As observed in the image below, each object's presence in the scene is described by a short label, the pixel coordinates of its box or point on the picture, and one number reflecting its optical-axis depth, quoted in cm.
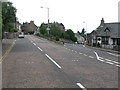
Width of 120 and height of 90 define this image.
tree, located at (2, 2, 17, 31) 1665
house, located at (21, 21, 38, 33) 8897
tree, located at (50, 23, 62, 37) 5534
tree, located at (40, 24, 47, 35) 4887
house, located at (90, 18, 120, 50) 2770
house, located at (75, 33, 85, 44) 8595
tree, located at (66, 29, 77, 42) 6623
